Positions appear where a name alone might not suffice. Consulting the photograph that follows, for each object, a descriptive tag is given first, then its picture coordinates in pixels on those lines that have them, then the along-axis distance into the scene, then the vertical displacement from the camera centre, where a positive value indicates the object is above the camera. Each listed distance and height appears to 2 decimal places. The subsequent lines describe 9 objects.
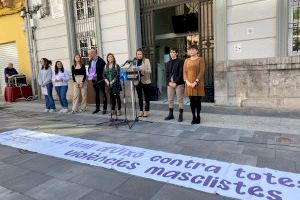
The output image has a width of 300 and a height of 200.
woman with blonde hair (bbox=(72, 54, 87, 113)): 8.36 -0.21
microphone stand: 6.95 -1.24
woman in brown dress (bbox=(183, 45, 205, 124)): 6.06 -0.17
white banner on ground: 3.38 -1.40
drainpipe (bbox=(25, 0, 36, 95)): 12.04 +1.14
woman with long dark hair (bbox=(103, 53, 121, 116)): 7.28 -0.15
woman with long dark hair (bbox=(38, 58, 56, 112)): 8.89 -0.19
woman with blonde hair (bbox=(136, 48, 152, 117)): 6.97 -0.27
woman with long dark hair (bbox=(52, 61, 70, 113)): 8.65 -0.26
